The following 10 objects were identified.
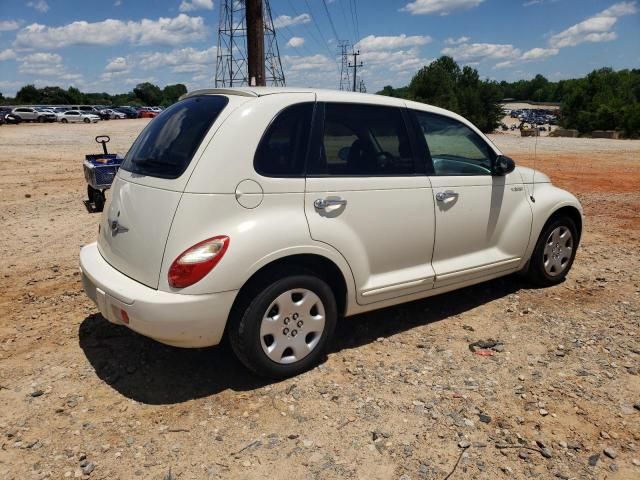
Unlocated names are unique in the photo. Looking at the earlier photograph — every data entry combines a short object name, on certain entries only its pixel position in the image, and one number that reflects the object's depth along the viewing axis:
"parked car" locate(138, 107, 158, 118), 67.07
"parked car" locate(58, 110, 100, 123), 49.62
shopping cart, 8.08
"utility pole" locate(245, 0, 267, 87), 12.08
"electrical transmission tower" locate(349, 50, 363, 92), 77.00
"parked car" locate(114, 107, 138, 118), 65.88
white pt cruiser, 2.93
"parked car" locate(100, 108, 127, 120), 60.74
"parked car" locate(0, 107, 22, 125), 45.03
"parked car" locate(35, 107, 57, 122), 49.22
